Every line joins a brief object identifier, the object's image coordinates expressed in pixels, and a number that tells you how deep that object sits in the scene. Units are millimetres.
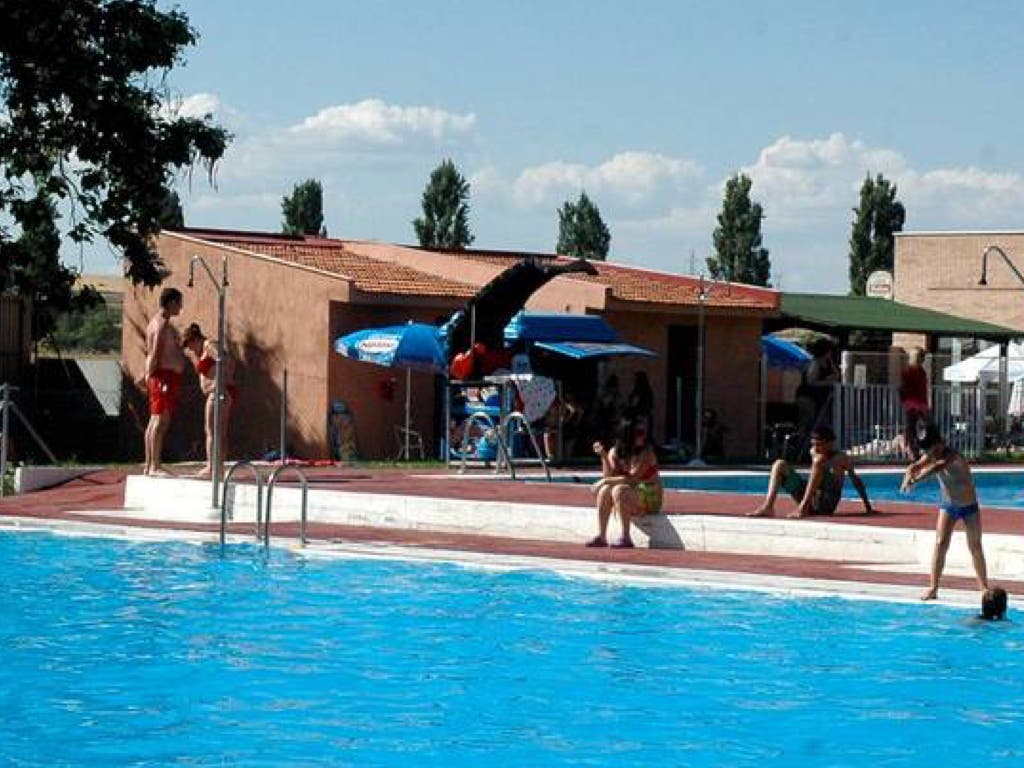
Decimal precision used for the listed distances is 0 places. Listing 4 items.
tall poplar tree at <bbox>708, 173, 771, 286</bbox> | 78875
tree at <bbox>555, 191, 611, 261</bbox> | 83250
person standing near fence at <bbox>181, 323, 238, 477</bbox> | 24562
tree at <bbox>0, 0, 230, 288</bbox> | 33938
